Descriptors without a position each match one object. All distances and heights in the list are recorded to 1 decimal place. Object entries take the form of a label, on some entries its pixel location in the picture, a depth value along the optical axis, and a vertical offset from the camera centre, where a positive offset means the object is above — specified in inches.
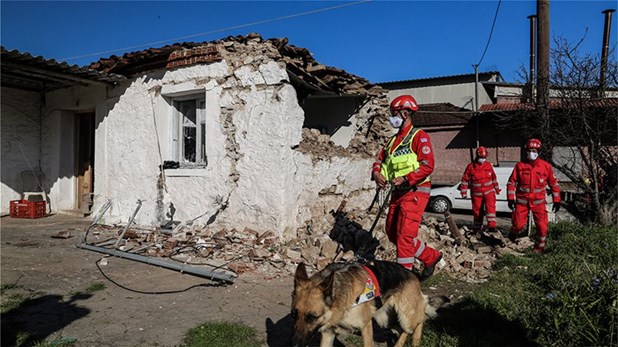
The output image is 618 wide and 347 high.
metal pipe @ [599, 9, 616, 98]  377.4 +125.8
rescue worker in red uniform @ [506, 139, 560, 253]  292.3 -9.1
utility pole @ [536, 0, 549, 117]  424.8 +142.1
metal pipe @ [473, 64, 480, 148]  645.5 +90.2
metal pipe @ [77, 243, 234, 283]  200.4 -52.6
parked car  524.4 -31.6
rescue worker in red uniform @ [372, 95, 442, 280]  172.1 -1.8
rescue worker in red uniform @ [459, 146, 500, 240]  349.1 -10.1
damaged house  284.0 +36.3
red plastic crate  382.9 -36.7
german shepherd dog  100.2 -37.7
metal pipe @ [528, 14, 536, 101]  479.5 +194.9
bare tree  383.2 +47.8
